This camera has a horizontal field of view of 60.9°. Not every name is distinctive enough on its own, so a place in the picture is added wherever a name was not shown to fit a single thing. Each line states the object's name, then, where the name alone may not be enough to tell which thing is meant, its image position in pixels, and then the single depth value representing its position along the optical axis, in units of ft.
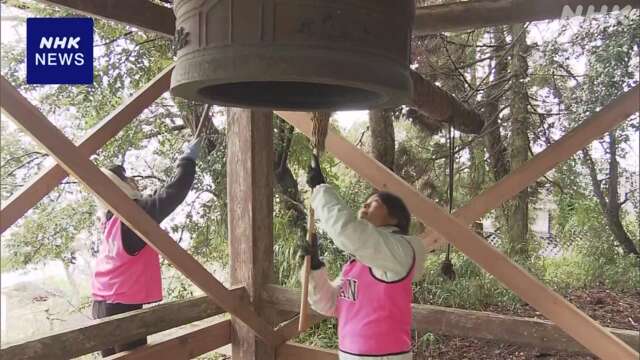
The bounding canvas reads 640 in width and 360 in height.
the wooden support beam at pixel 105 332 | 7.34
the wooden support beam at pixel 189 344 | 9.07
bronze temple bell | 4.28
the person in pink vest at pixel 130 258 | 9.03
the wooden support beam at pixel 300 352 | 10.59
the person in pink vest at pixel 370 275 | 6.63
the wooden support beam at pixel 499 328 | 8.70
